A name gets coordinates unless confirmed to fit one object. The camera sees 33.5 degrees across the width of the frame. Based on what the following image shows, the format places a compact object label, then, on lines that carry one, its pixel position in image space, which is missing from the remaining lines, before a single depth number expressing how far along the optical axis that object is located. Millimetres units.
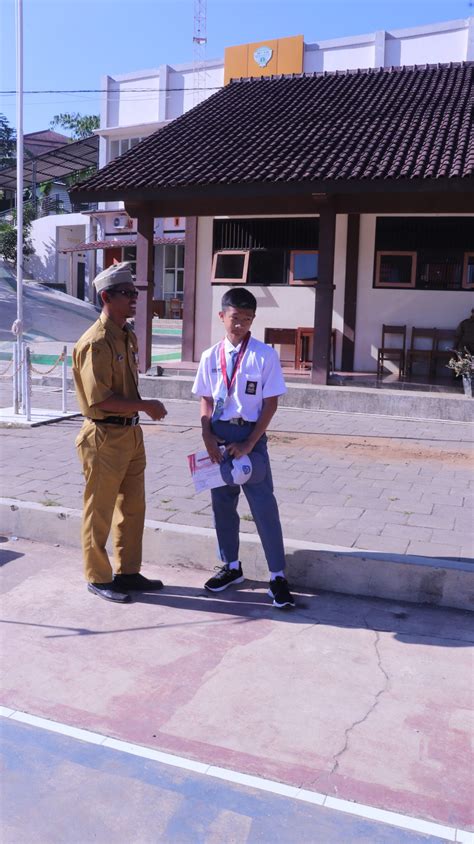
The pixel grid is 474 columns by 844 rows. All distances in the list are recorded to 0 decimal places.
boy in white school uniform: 4500
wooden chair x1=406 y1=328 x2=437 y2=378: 13469
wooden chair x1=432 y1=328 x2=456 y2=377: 13438
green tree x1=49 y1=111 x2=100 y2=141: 52497
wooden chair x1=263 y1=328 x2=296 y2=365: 14742
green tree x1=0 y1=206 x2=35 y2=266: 35344
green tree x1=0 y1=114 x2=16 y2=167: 50688
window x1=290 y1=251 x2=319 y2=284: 14523
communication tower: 25875
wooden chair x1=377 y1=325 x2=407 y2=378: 13727
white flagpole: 10773
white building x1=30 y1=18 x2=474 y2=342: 20000
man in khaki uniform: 4465
